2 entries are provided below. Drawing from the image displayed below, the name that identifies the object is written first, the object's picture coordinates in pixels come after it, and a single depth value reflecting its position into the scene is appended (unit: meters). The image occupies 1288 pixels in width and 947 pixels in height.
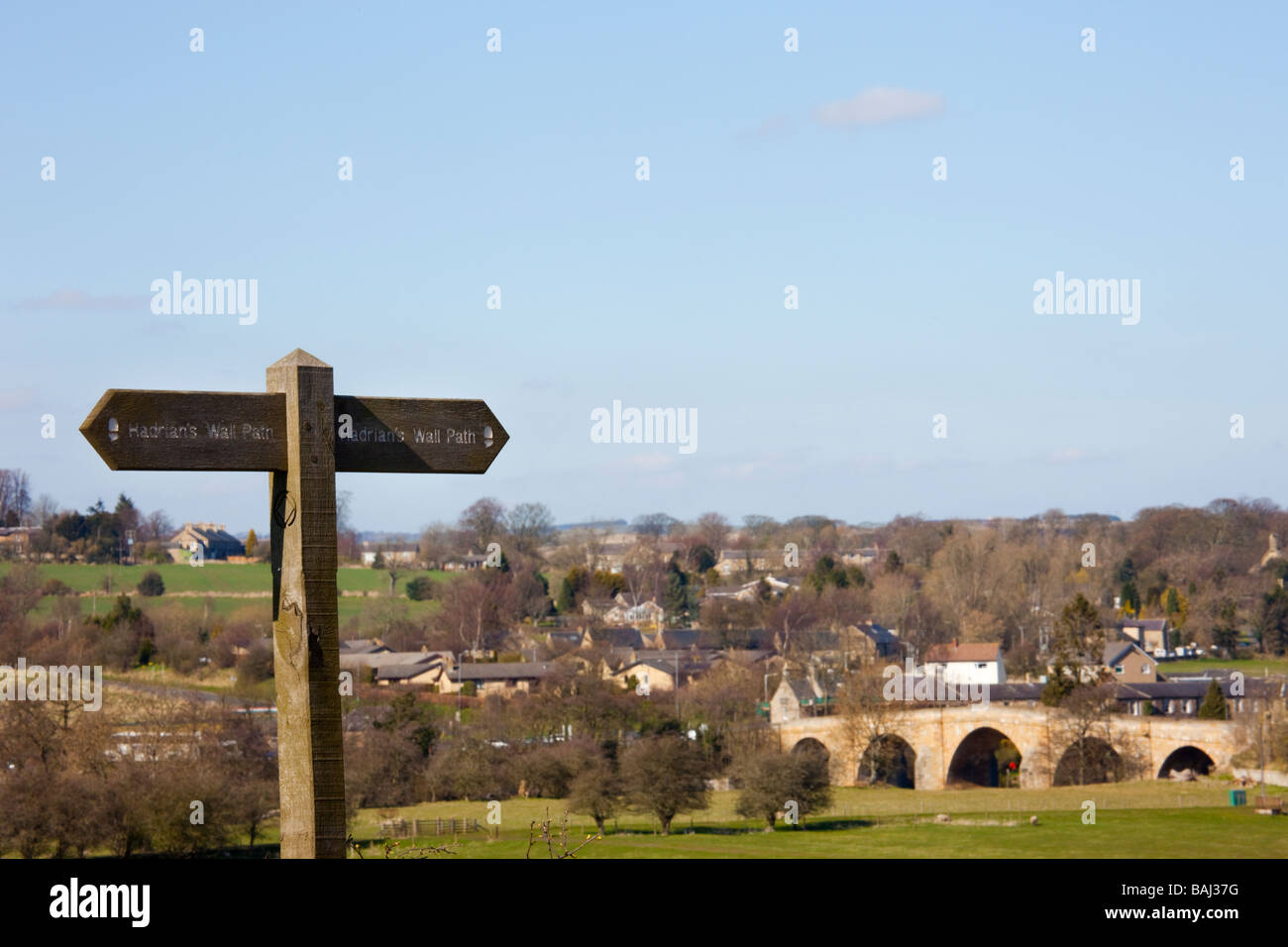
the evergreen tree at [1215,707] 59.00
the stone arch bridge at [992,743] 53.50
